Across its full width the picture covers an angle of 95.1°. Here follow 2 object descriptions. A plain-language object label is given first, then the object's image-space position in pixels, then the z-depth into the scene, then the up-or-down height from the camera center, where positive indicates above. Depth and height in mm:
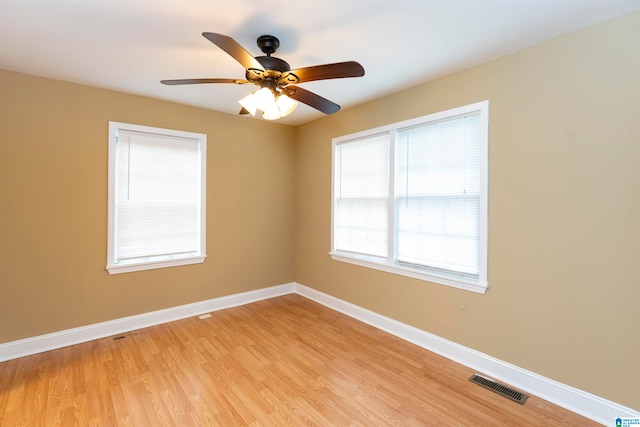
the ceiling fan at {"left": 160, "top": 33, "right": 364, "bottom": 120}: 1763 +906
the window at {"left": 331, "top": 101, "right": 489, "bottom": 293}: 2613 +181
